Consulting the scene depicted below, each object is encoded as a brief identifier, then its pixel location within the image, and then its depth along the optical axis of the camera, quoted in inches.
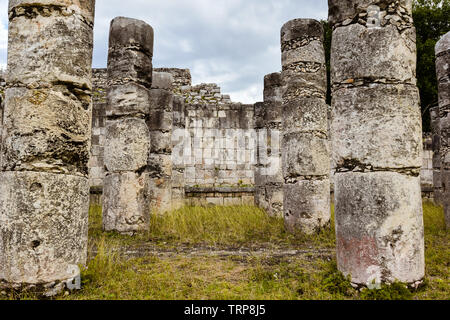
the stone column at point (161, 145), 406.9
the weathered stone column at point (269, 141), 439.5
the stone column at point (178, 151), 485.1
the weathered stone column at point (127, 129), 306.7
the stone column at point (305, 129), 303.9
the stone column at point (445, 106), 324.5
